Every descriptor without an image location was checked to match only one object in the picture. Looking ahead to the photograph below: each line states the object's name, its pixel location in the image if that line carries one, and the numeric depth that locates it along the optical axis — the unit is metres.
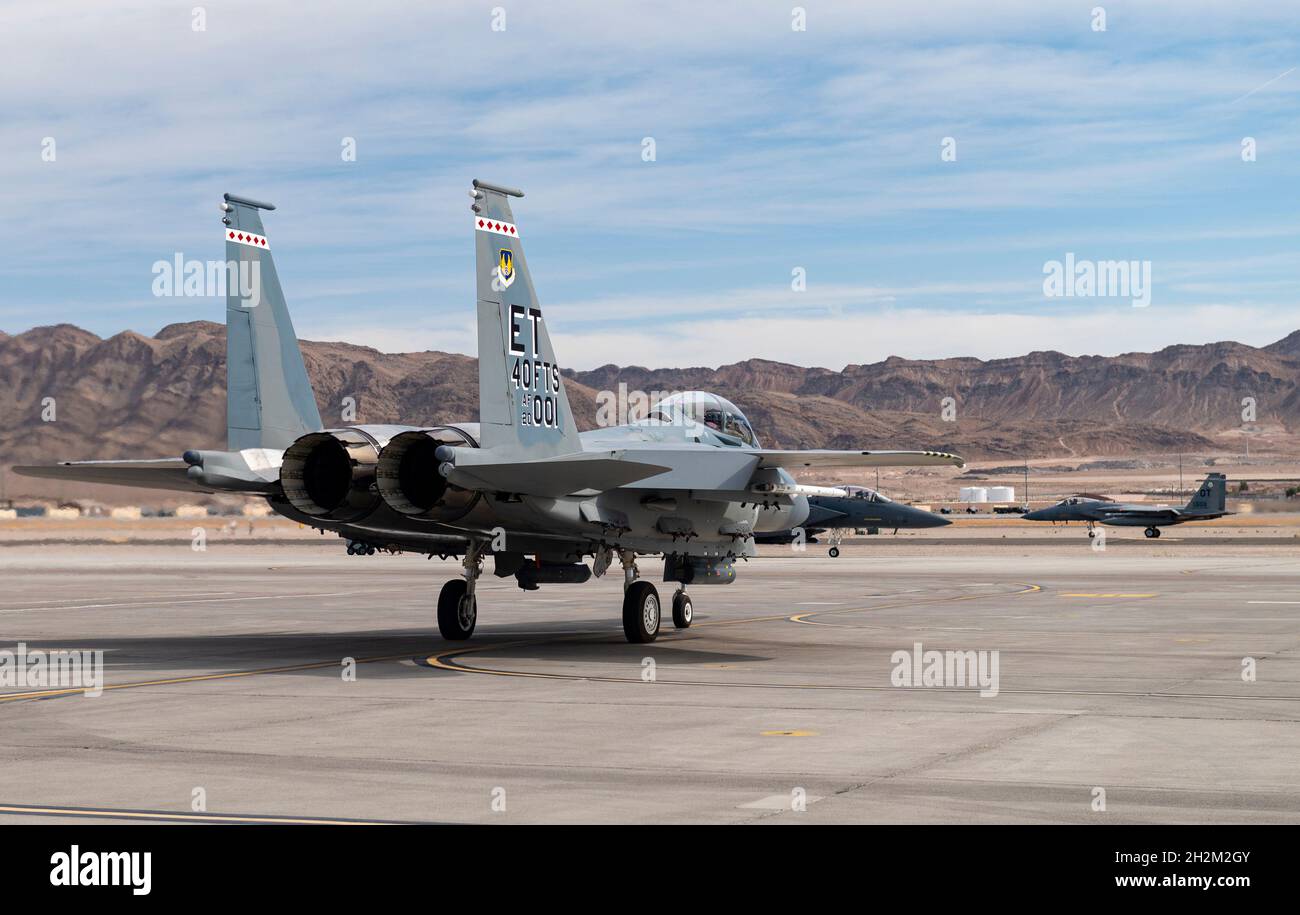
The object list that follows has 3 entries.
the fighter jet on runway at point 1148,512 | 78.06
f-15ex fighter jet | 17.83
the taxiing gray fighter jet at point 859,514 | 62.81
